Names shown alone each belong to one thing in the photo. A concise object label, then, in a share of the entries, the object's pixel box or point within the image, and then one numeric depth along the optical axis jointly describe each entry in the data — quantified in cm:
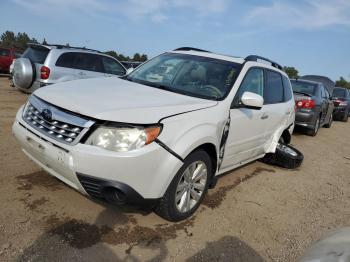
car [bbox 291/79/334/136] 952
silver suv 890
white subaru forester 298
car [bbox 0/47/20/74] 1836
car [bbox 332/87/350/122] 1650
